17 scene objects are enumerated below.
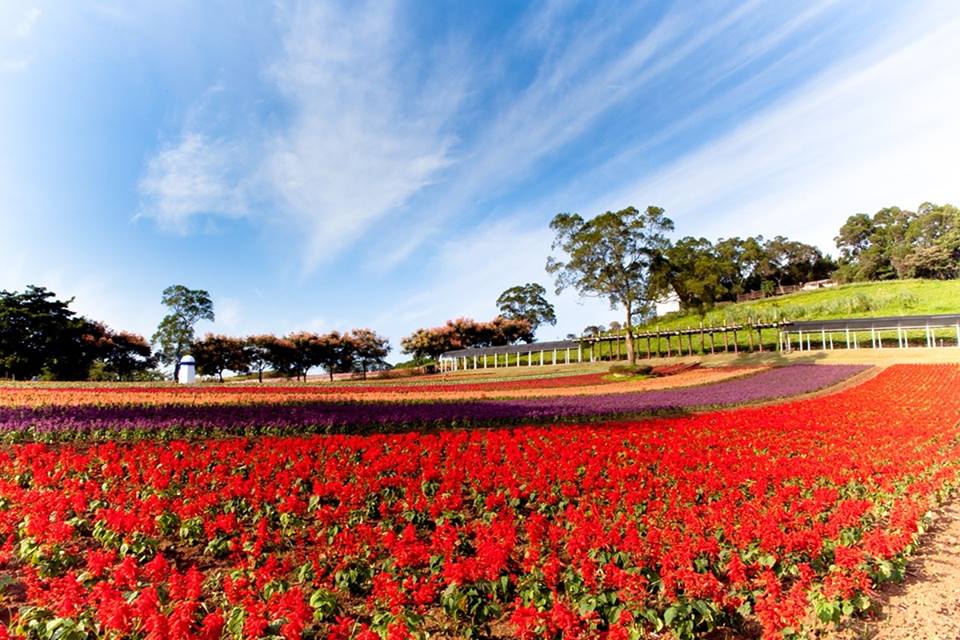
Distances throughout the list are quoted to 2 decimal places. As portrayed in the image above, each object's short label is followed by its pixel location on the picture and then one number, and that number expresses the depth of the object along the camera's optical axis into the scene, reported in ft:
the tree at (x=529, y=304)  318.49
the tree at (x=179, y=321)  195.00
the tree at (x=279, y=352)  194.39
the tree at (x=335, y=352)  208.64
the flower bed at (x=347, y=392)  56.49
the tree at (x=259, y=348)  193.67
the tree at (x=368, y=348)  221.66
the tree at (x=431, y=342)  242.37
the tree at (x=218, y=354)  189.88
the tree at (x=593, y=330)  186.75
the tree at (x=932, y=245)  260.21
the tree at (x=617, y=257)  130.11
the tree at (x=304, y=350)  201.46
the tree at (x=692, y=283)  136.67
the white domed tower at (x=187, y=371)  136.15
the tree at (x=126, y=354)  176.35
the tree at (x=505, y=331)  257.14
